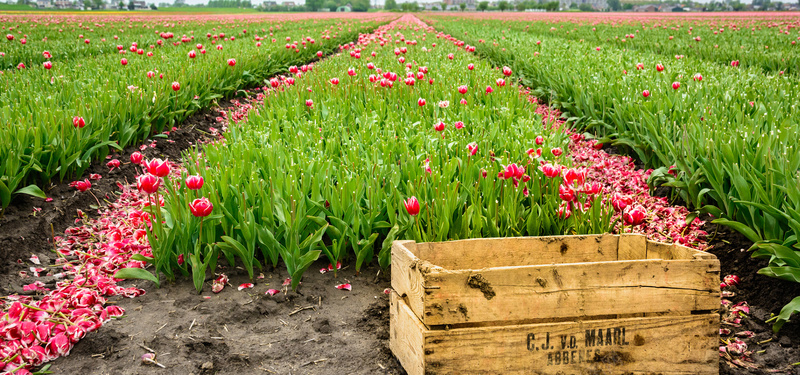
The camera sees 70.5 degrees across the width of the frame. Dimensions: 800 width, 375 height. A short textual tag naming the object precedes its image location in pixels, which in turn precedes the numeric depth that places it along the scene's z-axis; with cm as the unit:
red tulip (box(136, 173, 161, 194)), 267
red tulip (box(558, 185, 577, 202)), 282
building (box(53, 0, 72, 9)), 8859
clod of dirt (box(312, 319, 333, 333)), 263
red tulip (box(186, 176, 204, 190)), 274
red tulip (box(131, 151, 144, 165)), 307
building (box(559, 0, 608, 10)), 12622
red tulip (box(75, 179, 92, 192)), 397
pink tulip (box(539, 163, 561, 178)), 299
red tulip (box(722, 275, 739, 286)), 312
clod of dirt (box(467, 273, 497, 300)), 199
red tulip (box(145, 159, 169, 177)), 271
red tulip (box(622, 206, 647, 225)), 254
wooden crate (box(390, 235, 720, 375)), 200
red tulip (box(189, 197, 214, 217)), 261
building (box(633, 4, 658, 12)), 9489
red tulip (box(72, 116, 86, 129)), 416
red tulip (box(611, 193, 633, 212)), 267
